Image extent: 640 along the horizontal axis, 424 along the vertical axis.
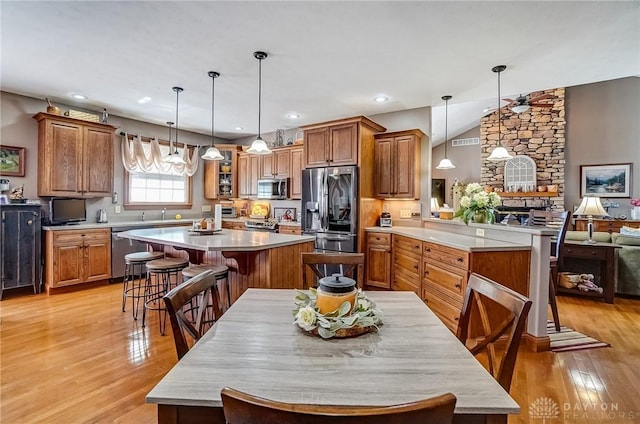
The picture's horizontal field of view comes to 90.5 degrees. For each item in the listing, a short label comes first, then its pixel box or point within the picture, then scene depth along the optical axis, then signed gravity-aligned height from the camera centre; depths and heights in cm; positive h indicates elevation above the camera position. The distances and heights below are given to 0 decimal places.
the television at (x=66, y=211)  441 -7
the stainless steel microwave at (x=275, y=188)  580 +37
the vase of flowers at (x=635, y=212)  703 -1
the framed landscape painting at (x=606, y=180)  761 +77
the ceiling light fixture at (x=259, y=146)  324 +65
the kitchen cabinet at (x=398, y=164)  454 +66
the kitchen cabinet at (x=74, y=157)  429 +70
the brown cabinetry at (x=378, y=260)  435 -72
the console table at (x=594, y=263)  407 -73
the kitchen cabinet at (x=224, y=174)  650 +69
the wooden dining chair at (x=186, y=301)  114 -39
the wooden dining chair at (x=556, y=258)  313 -50
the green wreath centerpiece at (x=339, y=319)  111 -40
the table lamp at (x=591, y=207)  528 +7
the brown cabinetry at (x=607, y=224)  702 -30
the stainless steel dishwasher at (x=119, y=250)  473 -67
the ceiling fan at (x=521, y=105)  532 +180
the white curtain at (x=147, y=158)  533 +86
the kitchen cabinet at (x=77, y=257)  419 -70
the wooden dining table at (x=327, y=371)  78 -46
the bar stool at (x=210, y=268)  268 -57
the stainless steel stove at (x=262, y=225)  560 -31
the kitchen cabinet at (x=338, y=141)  444 +98
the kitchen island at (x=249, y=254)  279 -44
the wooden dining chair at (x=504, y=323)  111 -44
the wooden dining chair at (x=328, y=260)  199 -32
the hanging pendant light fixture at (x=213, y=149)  351 +71
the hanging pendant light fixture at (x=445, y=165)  515 +73
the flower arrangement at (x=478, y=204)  338 +6
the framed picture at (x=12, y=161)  410 +59
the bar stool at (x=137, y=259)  335 -55
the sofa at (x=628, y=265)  413 -71
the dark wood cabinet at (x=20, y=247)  392 -53
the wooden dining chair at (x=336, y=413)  57 -37
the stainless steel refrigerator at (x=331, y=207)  443 +2
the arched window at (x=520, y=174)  839 +98
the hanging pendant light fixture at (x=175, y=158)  402 +63
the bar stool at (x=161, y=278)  304 -82
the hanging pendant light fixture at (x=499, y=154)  363 +65
